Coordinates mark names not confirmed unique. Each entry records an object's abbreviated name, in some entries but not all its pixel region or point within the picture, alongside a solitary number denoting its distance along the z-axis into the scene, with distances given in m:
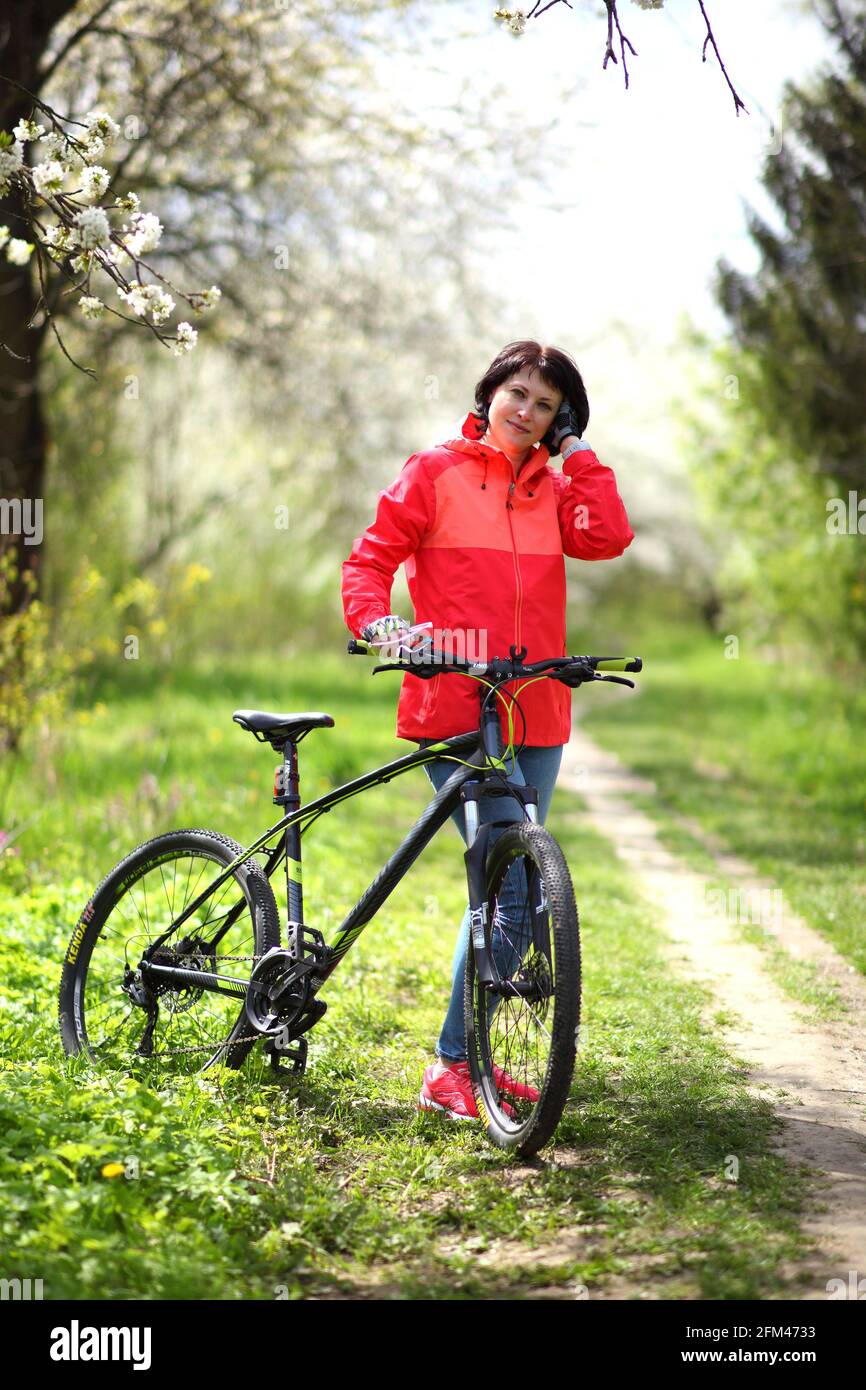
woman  3.57
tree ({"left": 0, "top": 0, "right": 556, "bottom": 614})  7.88
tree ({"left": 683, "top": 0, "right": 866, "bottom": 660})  9.09
